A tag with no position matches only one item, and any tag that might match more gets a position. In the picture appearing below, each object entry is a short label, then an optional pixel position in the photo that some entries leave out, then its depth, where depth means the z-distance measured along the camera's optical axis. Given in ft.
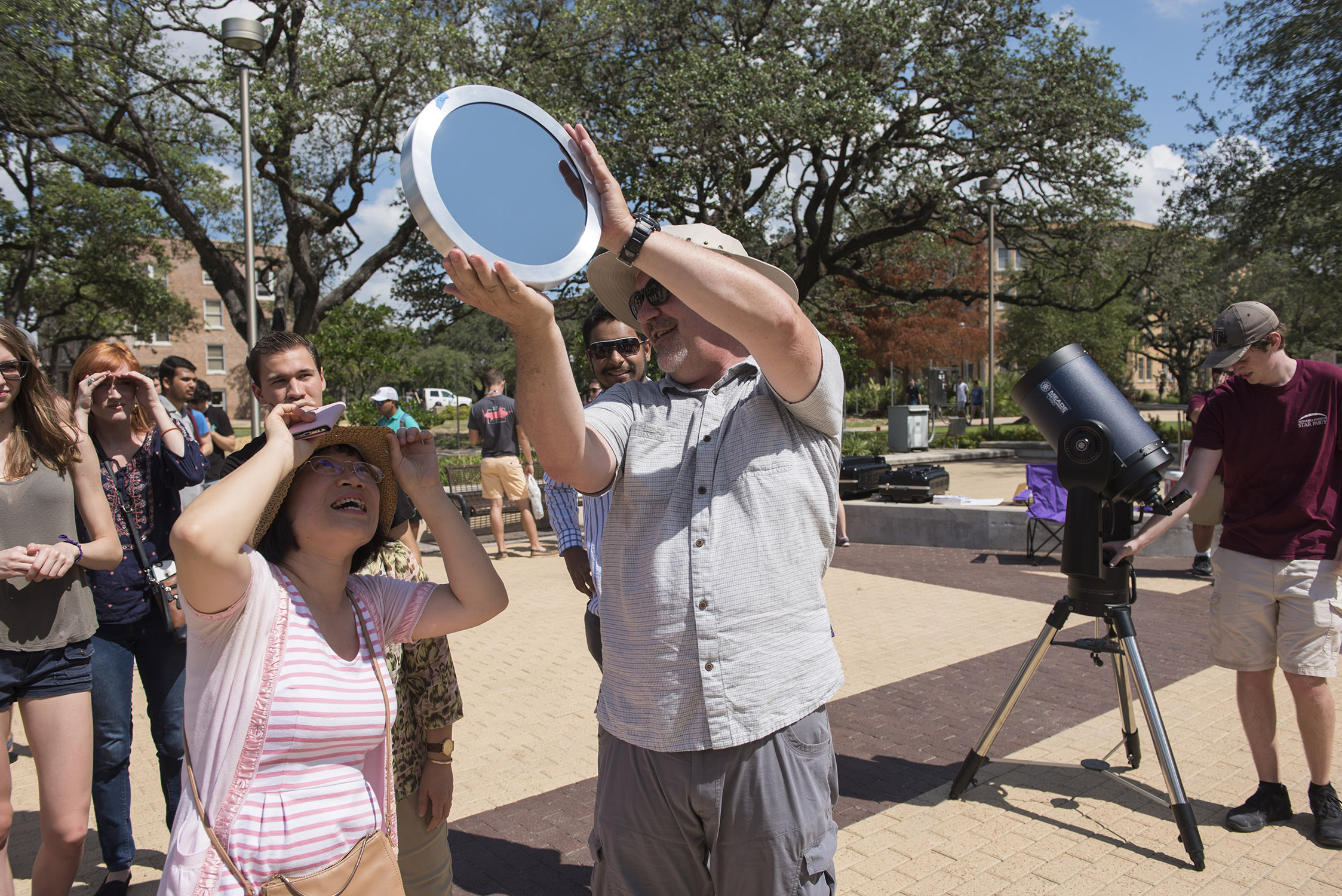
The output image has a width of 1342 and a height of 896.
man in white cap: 25.22
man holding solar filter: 6.68
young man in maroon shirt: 12.34
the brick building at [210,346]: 174.70
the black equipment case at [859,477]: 42.29
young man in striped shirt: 11.86
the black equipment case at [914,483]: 39.27
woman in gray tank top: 9.59
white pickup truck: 183.93
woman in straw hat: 5.79
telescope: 12.07
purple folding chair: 31.40
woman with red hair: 11.15
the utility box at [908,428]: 78.43
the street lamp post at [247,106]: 39.37
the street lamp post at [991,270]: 56.95
